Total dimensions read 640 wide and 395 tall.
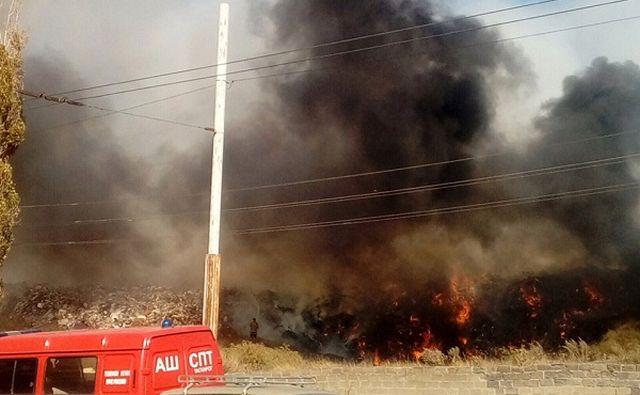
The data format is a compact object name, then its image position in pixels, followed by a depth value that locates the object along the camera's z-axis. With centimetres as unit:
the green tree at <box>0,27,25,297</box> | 1368
